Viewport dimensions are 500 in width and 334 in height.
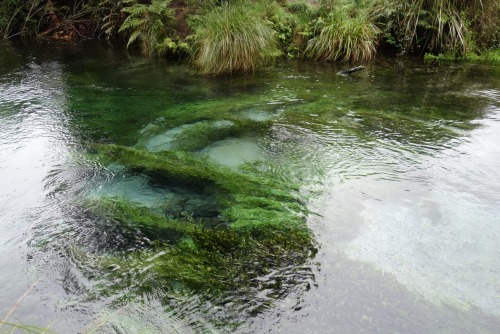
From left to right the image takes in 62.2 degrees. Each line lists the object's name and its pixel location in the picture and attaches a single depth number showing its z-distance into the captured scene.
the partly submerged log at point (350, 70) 7.87
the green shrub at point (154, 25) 9.18
